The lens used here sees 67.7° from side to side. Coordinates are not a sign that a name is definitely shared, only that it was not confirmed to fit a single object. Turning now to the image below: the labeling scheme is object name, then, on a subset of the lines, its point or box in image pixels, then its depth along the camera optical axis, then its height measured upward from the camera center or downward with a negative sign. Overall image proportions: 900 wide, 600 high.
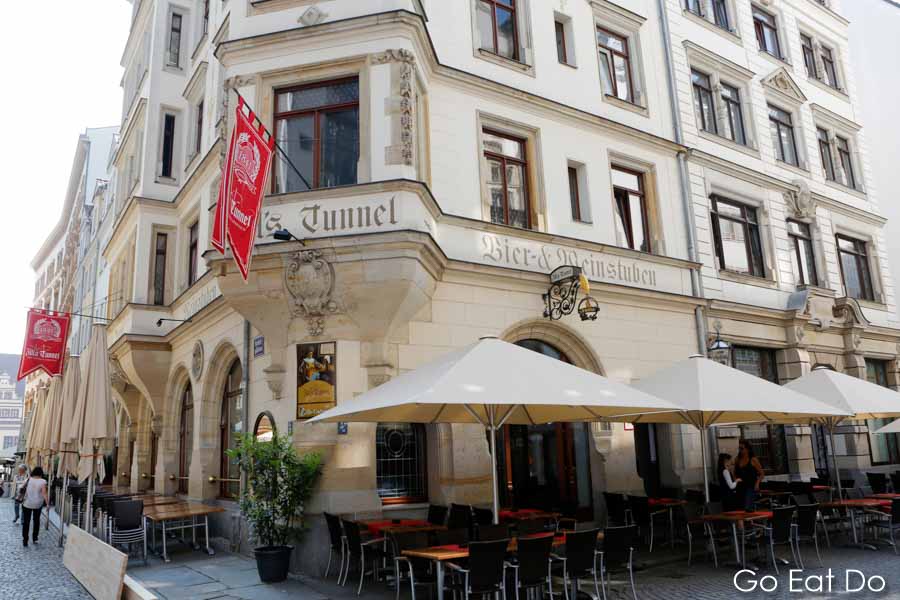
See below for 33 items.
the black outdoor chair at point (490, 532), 7.72 -0.94
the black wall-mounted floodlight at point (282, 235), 9.95 +3.23
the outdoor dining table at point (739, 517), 9.55 -1.10
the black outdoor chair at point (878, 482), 15.39 -1.08
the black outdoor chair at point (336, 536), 9.03 -1.07
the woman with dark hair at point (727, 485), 11.47 -0.77
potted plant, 9.31 -0.50
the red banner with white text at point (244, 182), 9.59 +4.01
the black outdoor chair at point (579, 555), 7.20 -1.15
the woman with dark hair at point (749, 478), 11.24 -0.65
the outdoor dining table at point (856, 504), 11.14 -1.14
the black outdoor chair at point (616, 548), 7.46 -1.14
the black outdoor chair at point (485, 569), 6.58 -1.15
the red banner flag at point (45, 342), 19.77 +3.65
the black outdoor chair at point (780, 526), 9.23 -1.19
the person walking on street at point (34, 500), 14.04 -0.66
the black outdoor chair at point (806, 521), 9.66 -1.20
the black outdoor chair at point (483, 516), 10.02 -0.97
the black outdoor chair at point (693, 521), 10.00 -1.20
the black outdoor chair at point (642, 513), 11.34 -1.15
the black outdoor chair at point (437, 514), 10.09 -0.92
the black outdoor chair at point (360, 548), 8.40 -1.17
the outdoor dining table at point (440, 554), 6.85 -1.04
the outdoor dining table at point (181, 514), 11.20 -0.85
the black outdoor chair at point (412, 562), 7.46 -1.21
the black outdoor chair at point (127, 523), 10.93 -0.94
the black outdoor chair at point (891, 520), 10.82 -1.53
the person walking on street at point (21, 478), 18.42 -0.28
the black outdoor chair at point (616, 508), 11.58 -1.09
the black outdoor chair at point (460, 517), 9.58 -0.93
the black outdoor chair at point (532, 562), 6.82 -1.15
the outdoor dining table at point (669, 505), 11.41 -1.05
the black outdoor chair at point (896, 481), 15.02 -1.05
